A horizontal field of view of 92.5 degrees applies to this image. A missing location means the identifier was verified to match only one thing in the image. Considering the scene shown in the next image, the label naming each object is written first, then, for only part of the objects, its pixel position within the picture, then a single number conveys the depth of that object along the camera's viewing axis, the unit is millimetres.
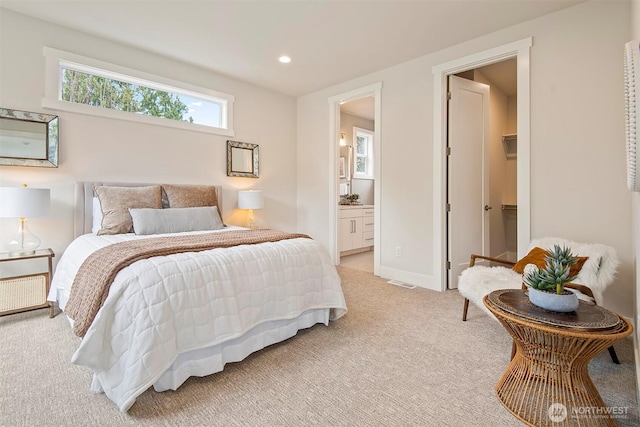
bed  1528
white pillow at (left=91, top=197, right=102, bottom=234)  3033
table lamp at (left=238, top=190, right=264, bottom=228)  4164
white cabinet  5305
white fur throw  2031
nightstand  2531
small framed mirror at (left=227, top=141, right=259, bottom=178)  4273
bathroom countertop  5337
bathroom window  6484
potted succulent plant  1477
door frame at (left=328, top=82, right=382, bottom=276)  4109
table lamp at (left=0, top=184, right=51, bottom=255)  2395
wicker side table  1354
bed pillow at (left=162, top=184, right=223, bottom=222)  3445
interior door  3543
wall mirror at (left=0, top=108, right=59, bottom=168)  2711
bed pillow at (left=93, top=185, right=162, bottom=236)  2885
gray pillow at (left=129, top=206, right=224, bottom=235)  2889
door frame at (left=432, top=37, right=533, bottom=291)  2879
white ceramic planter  1471
